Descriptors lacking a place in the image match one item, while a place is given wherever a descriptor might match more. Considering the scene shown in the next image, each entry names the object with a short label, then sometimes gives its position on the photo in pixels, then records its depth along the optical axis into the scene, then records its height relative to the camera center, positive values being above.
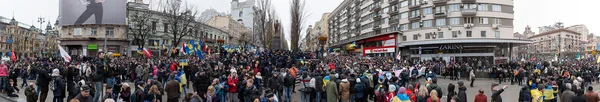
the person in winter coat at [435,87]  9.33 -0.95
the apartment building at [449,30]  43.12 +2.58
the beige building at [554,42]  115.12 +2.88
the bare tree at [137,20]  44.66 +4.02
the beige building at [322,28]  112.19 +7.58
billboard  44.50 +4.91
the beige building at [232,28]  78.81 +5.17
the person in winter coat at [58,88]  9.83 -1.02
